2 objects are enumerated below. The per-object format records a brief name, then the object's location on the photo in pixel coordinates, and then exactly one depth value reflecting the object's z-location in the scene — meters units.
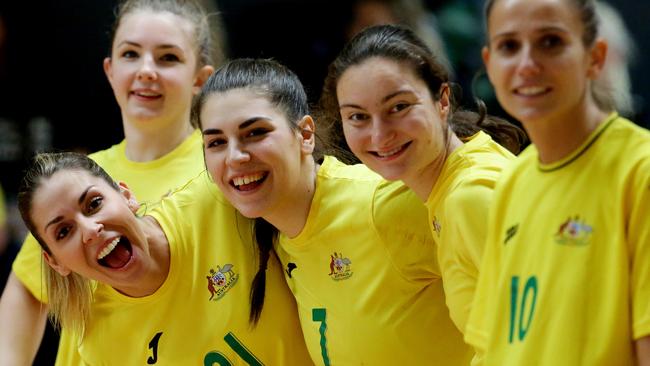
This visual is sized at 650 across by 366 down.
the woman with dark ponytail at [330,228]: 5.35
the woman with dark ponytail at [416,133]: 4.74
